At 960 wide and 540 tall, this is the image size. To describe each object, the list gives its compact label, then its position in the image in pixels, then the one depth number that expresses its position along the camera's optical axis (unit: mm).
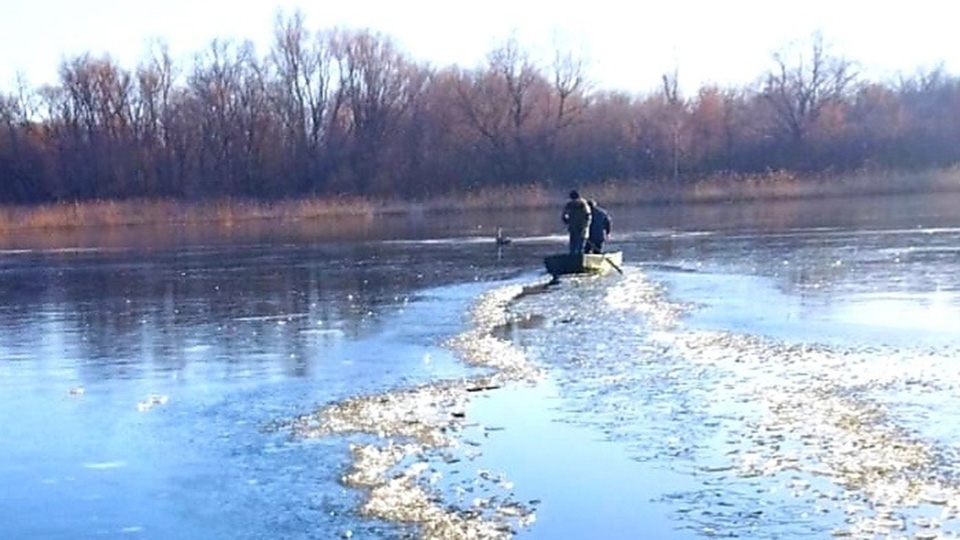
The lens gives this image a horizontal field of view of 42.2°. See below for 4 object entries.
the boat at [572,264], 25859
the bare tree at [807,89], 80750
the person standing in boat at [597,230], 28062
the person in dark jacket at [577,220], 26547
